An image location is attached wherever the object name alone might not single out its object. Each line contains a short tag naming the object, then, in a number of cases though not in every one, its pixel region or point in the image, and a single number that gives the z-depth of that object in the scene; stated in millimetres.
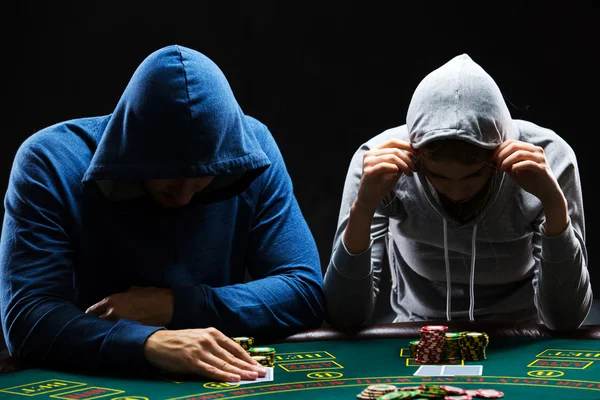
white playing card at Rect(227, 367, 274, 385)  2336
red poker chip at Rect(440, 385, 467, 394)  2164
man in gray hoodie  2879
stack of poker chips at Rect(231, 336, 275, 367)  2488
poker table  2256
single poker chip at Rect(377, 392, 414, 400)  2078
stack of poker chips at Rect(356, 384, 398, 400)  2137
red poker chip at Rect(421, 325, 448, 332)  2576
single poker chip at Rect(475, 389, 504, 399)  2139
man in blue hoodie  2521
